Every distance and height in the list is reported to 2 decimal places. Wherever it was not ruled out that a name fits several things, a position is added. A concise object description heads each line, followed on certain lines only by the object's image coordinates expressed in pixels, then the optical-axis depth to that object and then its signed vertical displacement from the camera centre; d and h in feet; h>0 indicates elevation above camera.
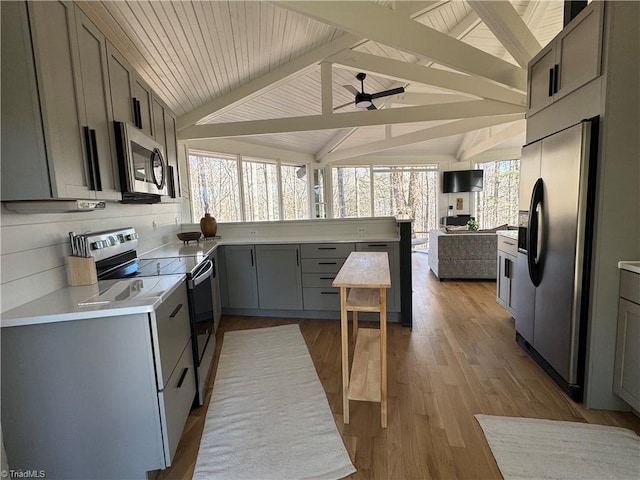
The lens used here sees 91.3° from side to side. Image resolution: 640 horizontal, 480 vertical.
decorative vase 12.22 -0.49
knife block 5.74 -0.98
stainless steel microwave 6.14 +1.18
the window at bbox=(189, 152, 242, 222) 16.57 +1.49
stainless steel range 6.49 -1.23
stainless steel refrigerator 6.07 -0.96
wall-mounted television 26.86 +2.01
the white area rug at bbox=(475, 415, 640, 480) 4.89 -4.19
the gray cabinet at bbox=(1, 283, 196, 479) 4.25 -2.52
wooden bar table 5.75 -2.14
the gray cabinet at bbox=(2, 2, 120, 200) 4.05 +1.59
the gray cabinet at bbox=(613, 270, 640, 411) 5.57 -2.65
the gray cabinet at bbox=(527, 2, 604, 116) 5.80 +3.00
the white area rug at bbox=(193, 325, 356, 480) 5.08 -4.13
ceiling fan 13.16 +4.71
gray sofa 15.38 -2.56
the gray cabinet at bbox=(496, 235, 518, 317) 10.13 -2.38
